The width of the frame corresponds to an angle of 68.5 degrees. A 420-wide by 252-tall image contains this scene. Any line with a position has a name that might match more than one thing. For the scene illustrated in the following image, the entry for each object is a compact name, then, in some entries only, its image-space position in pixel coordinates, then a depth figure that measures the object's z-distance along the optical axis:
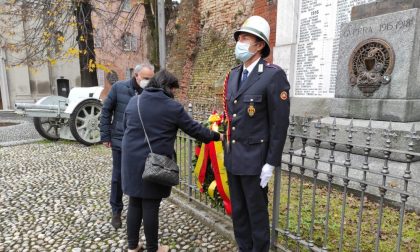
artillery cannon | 7.62
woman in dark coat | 2.50
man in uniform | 2.22
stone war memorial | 2.83
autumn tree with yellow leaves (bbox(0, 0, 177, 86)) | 9.32
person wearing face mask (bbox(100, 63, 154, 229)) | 3.41
